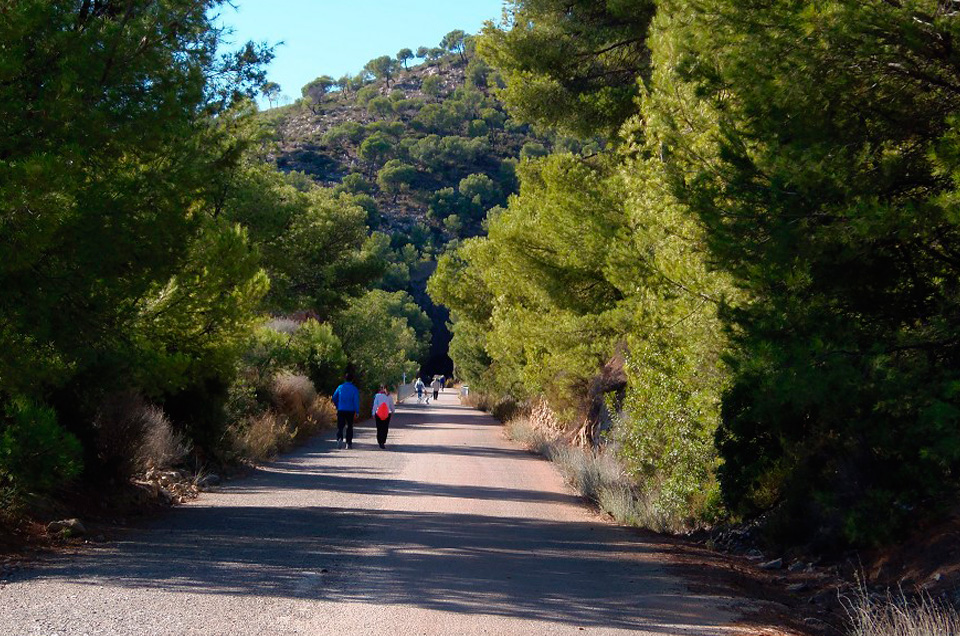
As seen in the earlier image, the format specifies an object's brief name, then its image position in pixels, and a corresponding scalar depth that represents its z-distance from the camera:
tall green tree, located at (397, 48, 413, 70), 194.75
